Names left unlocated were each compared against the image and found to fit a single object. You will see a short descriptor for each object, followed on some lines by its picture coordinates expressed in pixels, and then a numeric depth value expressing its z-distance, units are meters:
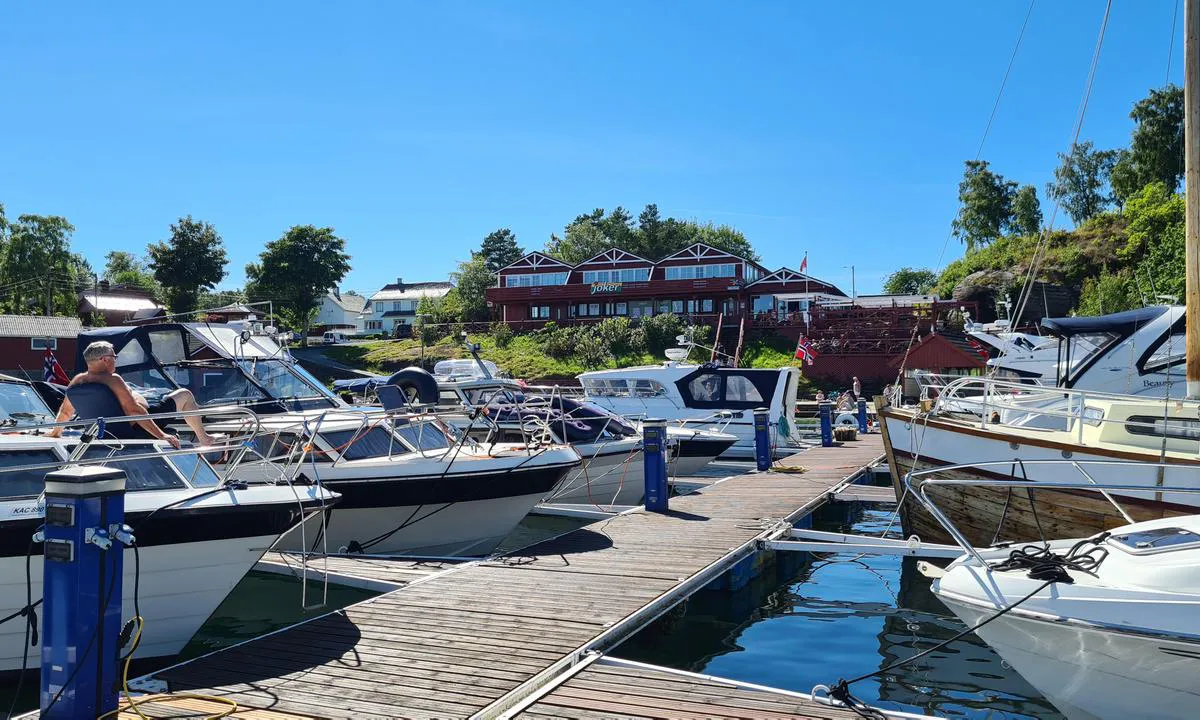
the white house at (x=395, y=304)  92.75
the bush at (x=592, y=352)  52.12
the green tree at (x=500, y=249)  100.31
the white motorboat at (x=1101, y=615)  5.51
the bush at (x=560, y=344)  54.43
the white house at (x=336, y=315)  94.19
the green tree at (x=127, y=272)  95.69
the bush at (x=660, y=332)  52.47
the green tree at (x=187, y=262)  67.81
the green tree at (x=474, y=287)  71.19
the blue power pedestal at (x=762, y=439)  19.39
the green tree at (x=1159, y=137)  51.66
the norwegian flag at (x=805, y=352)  36.22
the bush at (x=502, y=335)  58.91
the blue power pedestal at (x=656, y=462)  13.09
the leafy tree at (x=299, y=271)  70.06
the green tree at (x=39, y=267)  70.25
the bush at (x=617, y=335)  53.03
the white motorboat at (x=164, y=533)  6.82
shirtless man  8.17
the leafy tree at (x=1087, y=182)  67.06
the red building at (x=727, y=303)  46.53
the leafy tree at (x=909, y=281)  87.88
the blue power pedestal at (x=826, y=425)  25.97
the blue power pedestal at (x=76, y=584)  5.06
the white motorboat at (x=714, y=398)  23.73
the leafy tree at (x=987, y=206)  68.44
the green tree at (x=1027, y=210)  66.00
